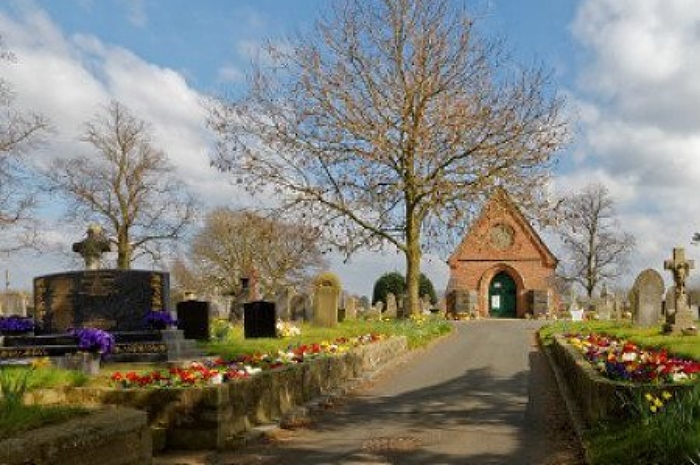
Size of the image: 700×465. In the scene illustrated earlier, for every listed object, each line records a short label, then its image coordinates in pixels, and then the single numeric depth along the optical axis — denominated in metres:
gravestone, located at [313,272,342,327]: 24.27
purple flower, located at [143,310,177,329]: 13.87
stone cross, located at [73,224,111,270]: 17.02
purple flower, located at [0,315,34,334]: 13.77
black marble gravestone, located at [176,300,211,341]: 18.45
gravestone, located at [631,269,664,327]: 23.77
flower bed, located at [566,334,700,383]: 8.14
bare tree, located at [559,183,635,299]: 63.50
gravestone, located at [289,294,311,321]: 28.69
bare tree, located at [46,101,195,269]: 45.09
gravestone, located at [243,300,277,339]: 19.30
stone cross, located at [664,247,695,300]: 22.23
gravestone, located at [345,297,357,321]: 35.67
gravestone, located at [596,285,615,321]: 39.83
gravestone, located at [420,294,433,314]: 46.22
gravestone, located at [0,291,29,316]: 28.77
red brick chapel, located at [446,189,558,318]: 46.06
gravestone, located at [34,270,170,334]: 14.04
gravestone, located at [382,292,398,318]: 41.56
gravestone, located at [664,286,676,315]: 27.12
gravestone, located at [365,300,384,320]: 37.71
